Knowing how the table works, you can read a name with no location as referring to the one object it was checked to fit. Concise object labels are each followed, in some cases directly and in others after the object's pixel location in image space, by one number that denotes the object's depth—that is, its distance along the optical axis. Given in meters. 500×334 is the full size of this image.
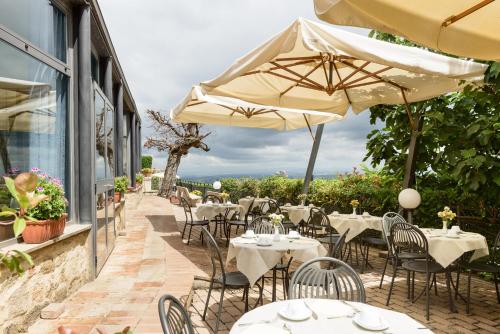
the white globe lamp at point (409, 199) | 5.46
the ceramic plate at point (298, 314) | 1.83
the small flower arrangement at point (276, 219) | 4.02
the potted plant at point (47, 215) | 2.96
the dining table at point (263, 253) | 3.45
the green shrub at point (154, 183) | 21.91
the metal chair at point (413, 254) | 3.93
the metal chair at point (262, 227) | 4.68
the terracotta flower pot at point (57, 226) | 3.15
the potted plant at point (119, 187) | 6.82
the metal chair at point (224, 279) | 3.35
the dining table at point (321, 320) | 1.72
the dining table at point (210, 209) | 6.90
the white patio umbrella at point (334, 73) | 3.34
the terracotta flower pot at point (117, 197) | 6.70
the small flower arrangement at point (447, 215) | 4.49
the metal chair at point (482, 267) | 3.91
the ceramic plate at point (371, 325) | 1.71
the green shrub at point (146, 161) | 25.31
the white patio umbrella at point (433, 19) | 1.90
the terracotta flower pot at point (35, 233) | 2.93
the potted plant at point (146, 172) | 20.23
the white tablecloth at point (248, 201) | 8.48
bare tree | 18.52
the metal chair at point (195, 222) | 6.60
